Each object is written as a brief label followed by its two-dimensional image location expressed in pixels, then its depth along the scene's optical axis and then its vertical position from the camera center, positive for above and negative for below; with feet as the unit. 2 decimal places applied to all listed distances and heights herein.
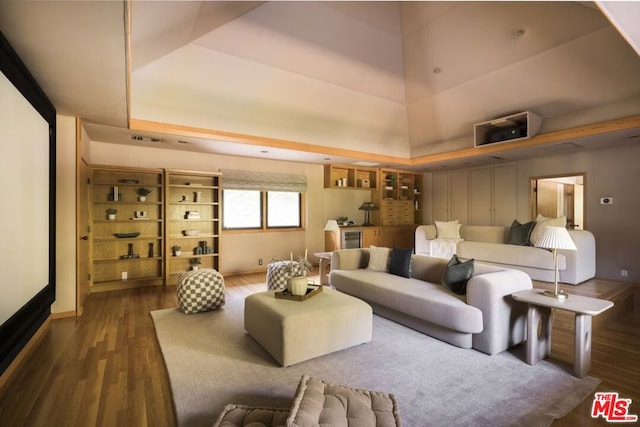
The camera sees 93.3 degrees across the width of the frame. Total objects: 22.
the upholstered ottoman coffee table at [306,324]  7.85 -3.17
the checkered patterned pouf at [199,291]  11.83 -3.19
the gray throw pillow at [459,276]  9.89 -2.18
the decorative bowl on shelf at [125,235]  15.67 -1.22
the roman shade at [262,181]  19.51 +2.08
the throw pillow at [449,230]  21.71 -1.44
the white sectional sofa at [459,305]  8.42 -2.94
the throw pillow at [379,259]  13.64 -2.21
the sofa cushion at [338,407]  4.78 -3.40
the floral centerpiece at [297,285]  9.37 -2.31
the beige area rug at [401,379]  6.03 -4.03
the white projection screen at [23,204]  6.70 +0.23
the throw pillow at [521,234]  17.78 -1.43
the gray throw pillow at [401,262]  12.59 -2.21
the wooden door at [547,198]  22.00 +0.86
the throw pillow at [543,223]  16.21 -0.72
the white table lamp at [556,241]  7.91 -0.83
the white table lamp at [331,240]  22.75 -2.27
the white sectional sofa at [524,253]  15.55 -2.54
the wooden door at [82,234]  11.88 -0.94
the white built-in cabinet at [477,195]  22.38 +1.19
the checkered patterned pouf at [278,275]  13.41 -2.87
